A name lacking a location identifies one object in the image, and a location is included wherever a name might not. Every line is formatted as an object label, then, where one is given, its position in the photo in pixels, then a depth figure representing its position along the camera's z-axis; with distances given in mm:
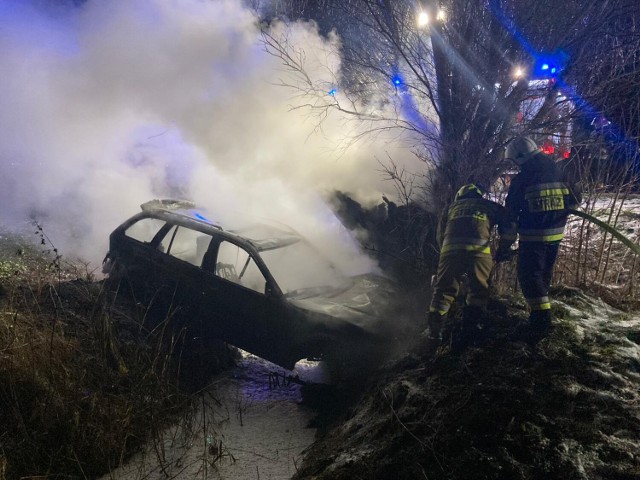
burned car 4391
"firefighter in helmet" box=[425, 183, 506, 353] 3930
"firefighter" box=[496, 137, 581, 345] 3793
